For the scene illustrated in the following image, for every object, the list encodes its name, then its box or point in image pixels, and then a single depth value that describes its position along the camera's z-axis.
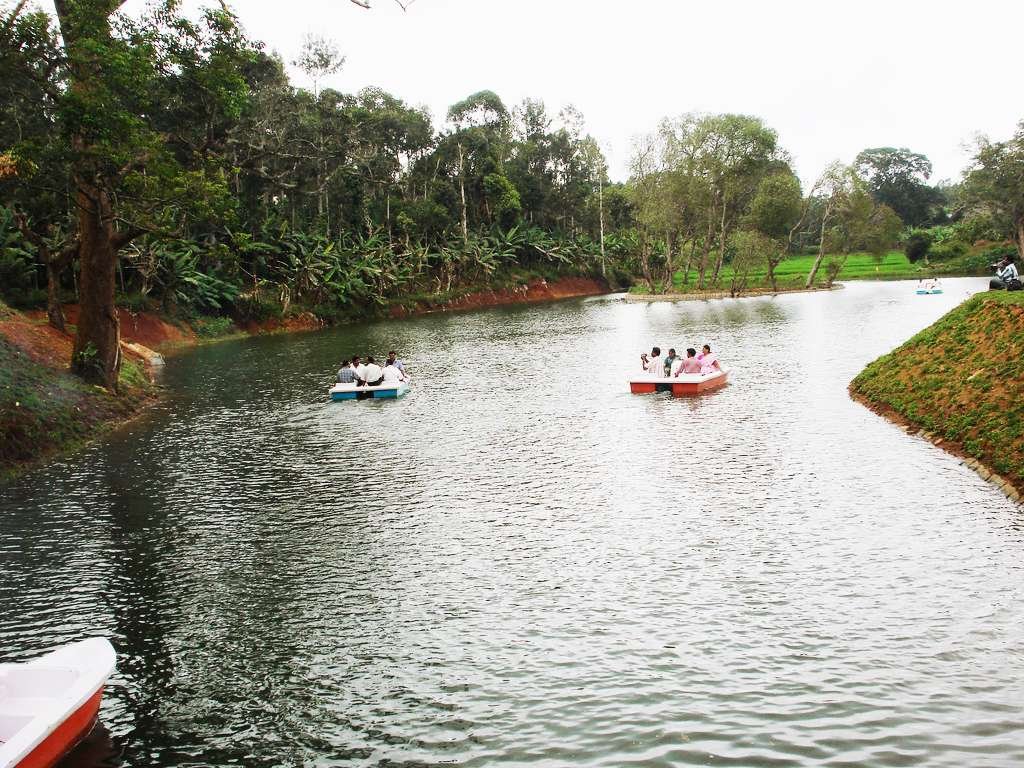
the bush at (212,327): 55.22
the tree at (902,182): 137.50
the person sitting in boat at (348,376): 28.83
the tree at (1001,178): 69.62
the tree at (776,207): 83.12
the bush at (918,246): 102.94
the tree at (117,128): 21.52
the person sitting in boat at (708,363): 27.23
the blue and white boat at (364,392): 28.17
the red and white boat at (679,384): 26.16
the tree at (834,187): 81.62
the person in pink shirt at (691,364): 27.05
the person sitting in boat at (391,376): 28.56
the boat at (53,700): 7.05
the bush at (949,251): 99.50
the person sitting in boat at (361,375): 28.78
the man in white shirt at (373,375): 28.59
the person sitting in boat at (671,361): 27.69
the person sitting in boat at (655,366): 27.74
